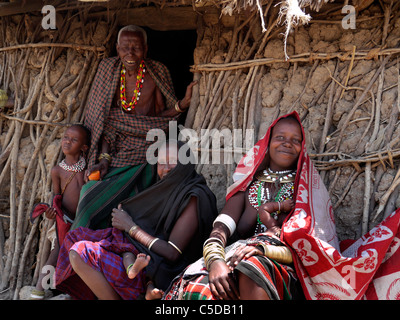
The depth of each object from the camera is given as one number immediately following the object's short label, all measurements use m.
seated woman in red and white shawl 3.07
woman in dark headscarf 3.58
